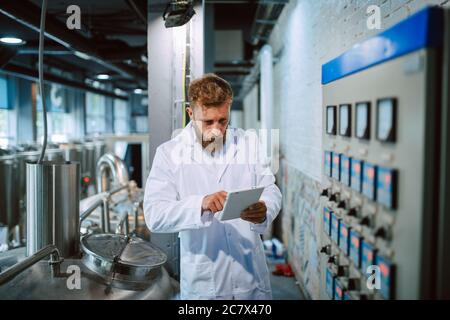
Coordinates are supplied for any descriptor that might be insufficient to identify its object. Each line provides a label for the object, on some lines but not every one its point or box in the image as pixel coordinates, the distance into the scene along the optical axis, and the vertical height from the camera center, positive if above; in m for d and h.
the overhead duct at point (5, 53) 3.53 +0.70
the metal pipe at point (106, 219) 2.75 -0.57
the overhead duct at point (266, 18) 4.13 +1.33
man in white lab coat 1.53 -0.22
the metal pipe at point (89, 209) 2.13 -0.41
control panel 0.89 -0.07
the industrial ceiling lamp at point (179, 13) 2.12 +0.63
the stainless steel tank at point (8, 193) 4.54 -0.65
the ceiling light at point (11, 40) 3.21 +0.74
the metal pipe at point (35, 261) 1.35 -0.45
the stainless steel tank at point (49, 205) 1.85 -0.32
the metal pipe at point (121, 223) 2.27 -0.50
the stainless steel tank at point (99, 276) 1.50 -0.55
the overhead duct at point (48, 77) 4.53 +0.78
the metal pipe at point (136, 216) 3.05 -0.60
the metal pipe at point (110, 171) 3.71 -0.33
